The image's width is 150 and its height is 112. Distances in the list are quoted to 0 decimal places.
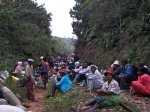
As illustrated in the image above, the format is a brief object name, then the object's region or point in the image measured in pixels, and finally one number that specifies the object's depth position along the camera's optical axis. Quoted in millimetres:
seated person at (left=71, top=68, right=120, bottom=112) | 4406
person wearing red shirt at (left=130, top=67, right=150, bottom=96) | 5591
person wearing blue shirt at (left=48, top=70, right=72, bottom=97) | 6951
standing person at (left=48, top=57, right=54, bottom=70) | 15362
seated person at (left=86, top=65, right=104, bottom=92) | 6833
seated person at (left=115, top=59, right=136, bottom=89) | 6694
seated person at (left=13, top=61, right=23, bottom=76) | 8747
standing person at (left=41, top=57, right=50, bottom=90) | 8791
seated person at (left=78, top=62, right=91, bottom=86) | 8121
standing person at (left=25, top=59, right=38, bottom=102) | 6632
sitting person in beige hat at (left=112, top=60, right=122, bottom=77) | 7170
